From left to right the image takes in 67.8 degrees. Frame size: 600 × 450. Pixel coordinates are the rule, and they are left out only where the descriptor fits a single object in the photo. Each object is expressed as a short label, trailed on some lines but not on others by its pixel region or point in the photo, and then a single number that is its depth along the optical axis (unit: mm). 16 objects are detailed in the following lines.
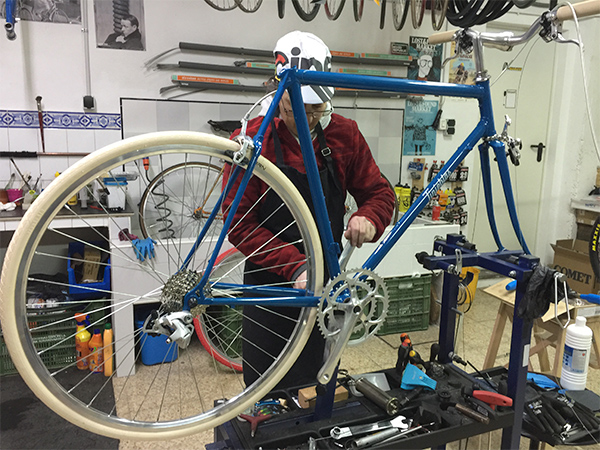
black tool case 1009
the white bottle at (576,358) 1528
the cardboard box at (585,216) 3867
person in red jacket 1142
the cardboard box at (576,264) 3240
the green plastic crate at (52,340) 2330
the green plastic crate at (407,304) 2920
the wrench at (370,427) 1036
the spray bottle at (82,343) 2363
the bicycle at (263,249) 790
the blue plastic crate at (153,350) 2488
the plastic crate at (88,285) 2367
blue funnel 1230
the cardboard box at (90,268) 2465
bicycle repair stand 1153
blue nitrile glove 2204
